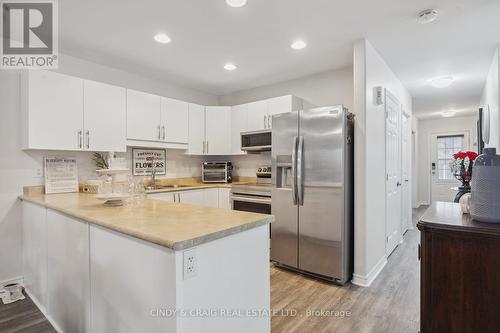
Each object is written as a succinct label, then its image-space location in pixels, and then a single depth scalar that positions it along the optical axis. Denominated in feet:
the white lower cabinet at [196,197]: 11.14
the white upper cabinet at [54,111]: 8.45
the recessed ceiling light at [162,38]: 8.57
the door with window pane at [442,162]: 23.44
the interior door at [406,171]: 14.55
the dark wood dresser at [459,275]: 4.29
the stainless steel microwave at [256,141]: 12.39
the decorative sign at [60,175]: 9.41
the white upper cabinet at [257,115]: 12.68
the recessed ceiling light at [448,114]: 21.15
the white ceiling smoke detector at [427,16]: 7.09
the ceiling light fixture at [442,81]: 12.50
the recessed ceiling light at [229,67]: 11.26
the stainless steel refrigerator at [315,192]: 8.79
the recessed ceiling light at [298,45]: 9.02
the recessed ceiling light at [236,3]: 6.73
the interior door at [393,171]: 11.33
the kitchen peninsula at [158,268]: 3.64
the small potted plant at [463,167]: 5.94
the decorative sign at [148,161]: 12.24
